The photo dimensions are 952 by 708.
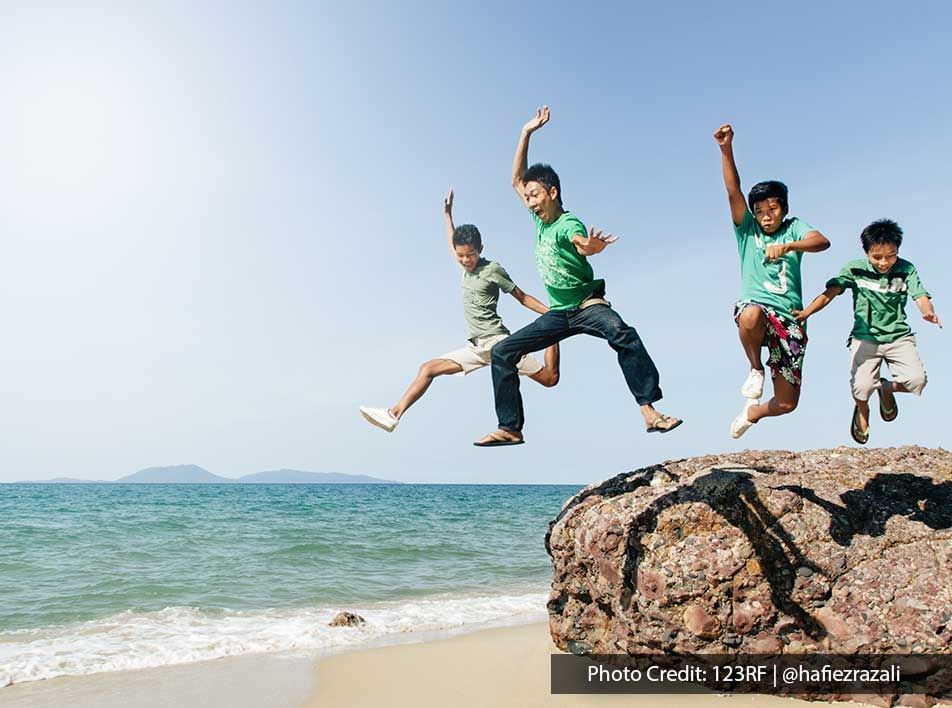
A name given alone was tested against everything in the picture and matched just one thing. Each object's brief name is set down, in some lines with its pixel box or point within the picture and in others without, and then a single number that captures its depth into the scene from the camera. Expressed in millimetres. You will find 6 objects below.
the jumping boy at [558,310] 5258
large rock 6852
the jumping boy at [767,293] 5410
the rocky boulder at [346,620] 12359
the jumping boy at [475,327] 6133
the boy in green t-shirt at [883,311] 6215
